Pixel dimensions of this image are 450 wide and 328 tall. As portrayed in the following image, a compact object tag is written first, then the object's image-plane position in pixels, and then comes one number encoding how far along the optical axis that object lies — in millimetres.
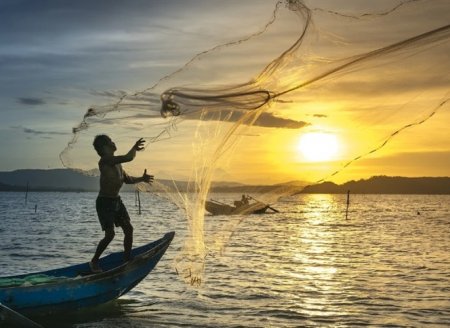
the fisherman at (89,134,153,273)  11703
